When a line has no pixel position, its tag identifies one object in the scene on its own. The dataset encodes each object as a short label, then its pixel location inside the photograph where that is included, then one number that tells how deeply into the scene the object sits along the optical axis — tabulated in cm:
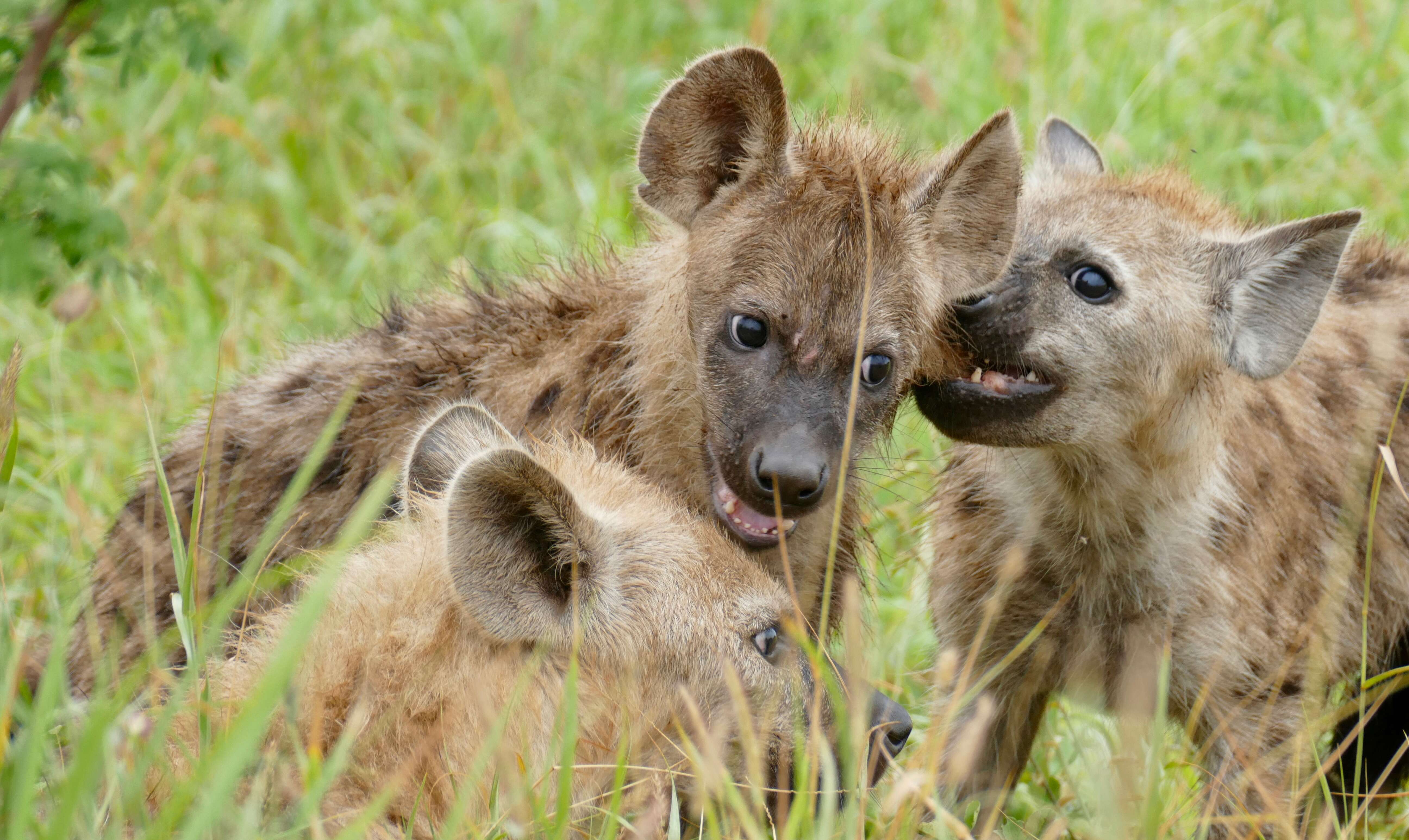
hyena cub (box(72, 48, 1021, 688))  672
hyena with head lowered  546
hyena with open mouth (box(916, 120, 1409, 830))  745
